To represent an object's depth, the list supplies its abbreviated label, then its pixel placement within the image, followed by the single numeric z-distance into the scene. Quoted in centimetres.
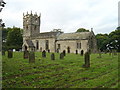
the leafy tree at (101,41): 3454
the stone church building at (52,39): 2770
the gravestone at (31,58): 856
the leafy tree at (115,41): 3259
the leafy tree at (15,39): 3701
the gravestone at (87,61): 748
